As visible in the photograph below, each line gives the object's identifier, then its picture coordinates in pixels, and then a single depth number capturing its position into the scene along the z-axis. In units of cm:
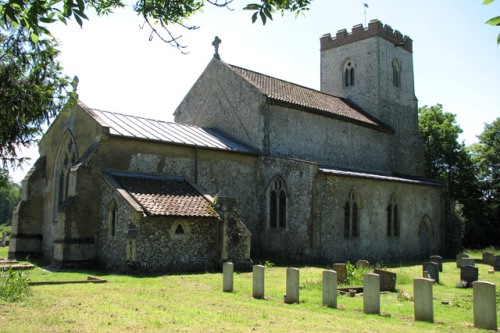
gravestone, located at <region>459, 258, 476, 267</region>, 2020
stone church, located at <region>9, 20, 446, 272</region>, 1855
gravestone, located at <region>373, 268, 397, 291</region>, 1485
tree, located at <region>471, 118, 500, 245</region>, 4212
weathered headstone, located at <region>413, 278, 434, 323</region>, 1020
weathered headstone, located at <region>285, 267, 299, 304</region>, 1227
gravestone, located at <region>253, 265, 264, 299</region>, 1285
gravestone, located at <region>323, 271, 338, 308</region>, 1163
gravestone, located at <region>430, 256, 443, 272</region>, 2114
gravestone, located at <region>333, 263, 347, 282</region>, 1609
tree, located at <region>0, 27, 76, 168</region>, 1510
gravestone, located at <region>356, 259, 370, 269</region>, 1780
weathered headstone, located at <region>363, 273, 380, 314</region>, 1094
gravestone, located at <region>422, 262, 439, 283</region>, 1681
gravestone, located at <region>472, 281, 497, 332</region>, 937
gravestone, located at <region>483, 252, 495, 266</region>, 2516
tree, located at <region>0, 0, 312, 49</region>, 552
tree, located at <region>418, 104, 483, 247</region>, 4556
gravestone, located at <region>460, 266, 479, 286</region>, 1600
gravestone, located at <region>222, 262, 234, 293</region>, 1388
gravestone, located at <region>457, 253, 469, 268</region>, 2253
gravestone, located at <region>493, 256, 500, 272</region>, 2129
